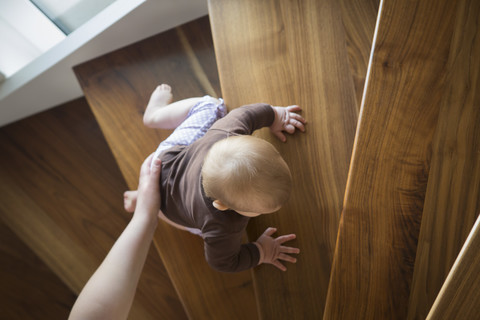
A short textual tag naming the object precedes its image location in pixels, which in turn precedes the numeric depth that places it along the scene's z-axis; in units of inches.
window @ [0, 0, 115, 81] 44.3
